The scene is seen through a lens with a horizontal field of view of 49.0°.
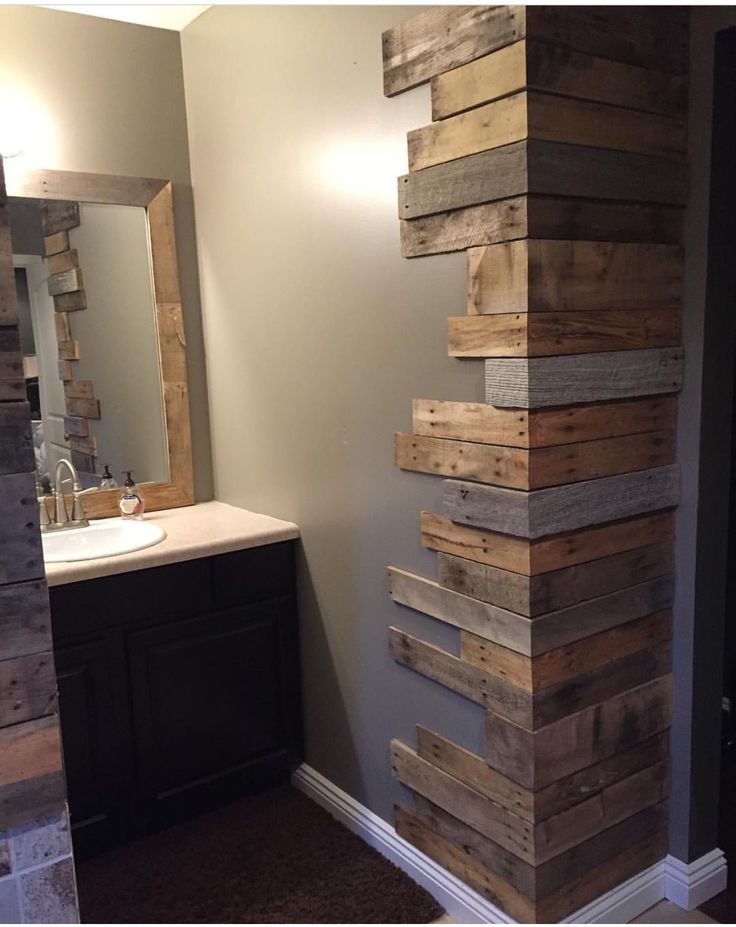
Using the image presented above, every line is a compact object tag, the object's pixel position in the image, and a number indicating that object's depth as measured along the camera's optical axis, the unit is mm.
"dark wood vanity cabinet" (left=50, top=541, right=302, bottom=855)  2203
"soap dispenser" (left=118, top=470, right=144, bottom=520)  2658
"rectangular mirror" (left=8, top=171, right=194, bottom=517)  2494
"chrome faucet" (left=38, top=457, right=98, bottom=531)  2551
